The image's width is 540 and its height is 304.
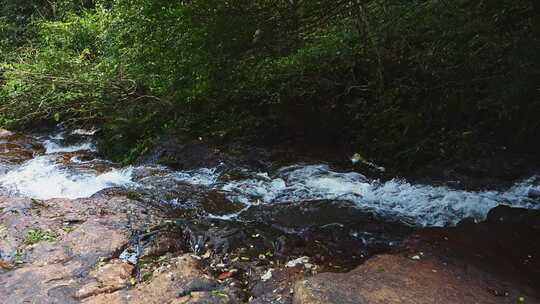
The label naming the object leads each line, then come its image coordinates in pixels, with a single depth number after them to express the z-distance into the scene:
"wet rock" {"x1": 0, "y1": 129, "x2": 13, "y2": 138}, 10.29
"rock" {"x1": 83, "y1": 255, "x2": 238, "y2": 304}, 3.62
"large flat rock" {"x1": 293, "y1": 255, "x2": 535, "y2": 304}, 3.28
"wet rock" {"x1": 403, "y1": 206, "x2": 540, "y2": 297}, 3.74
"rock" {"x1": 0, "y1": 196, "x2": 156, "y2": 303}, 3.90
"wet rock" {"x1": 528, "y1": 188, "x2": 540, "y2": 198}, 5.13
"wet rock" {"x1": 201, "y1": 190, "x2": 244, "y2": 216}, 5.66
